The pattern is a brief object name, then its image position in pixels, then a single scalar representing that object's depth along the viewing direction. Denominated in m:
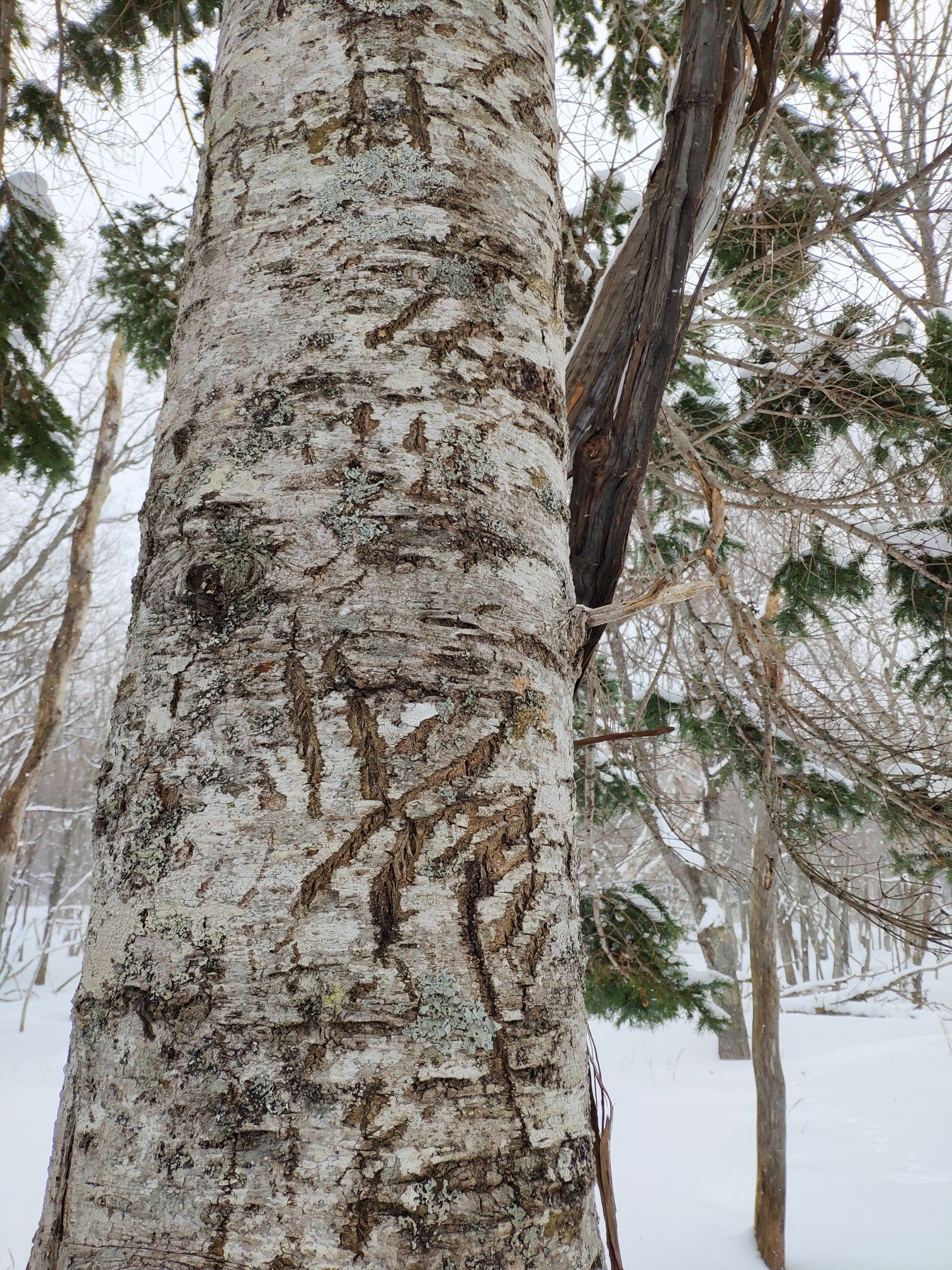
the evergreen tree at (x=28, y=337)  2.70
